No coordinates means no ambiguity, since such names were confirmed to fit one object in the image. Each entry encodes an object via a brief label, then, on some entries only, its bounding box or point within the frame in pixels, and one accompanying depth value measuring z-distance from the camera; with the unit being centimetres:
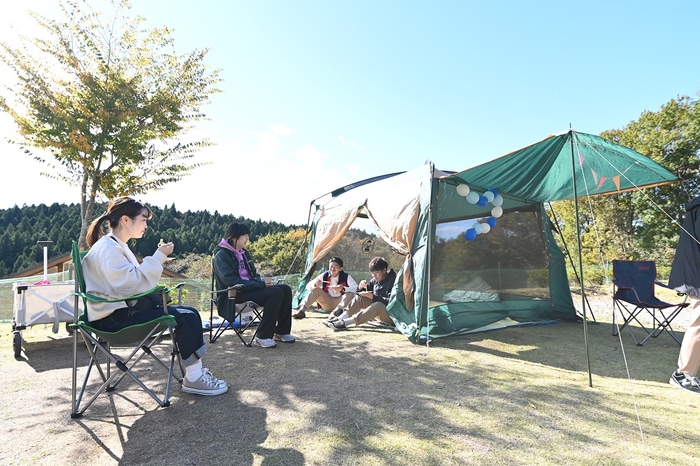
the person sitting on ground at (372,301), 454
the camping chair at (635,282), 407
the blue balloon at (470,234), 455
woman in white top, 207
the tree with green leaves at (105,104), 487
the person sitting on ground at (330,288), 531
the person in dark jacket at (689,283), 261
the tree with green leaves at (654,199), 1313
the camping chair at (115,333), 201
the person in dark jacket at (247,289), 347
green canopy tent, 382
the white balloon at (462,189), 430
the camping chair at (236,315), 344
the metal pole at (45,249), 359
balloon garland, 436
